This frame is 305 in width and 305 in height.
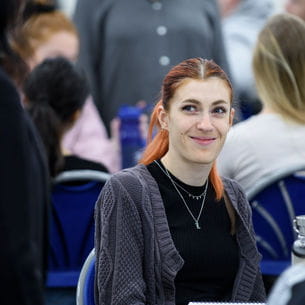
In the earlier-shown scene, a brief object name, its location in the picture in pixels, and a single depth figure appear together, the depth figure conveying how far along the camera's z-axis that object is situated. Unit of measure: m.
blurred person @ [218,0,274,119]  10.57
